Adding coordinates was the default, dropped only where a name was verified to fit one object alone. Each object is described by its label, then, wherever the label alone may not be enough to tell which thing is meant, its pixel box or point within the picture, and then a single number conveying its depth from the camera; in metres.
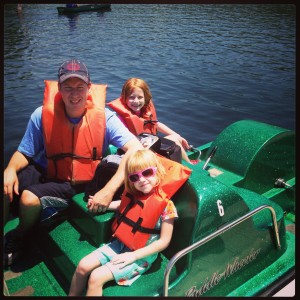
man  2.64
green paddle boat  2.32
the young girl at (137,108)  3.70
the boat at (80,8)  26.20
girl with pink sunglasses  2.16
